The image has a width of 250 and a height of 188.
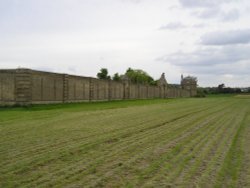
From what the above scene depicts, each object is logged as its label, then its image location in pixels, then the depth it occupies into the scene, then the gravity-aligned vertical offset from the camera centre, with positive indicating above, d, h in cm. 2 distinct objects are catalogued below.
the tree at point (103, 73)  7606 +384
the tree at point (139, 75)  11733 +558
